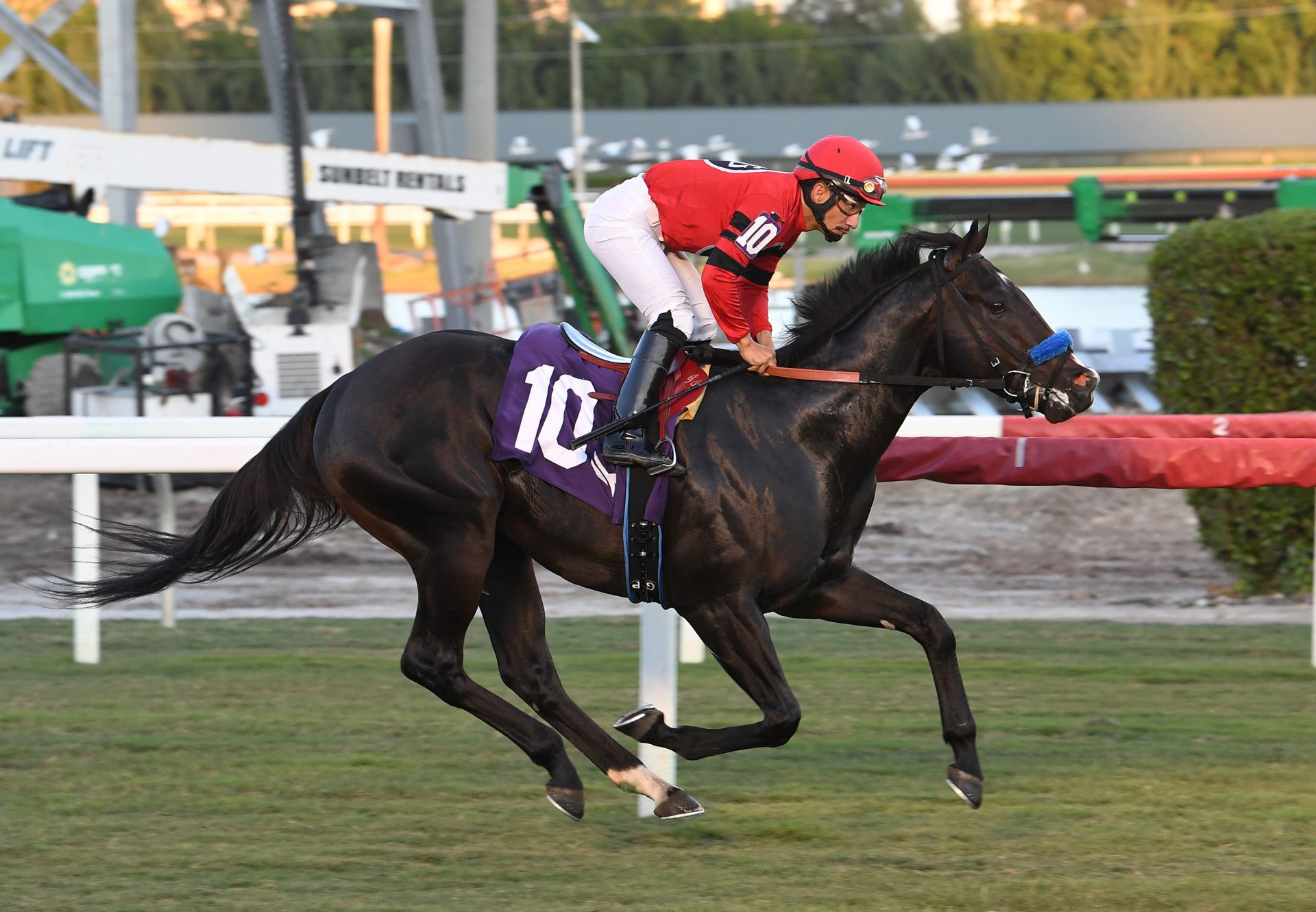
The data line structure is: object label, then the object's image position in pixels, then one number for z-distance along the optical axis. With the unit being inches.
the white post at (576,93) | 2411.4
